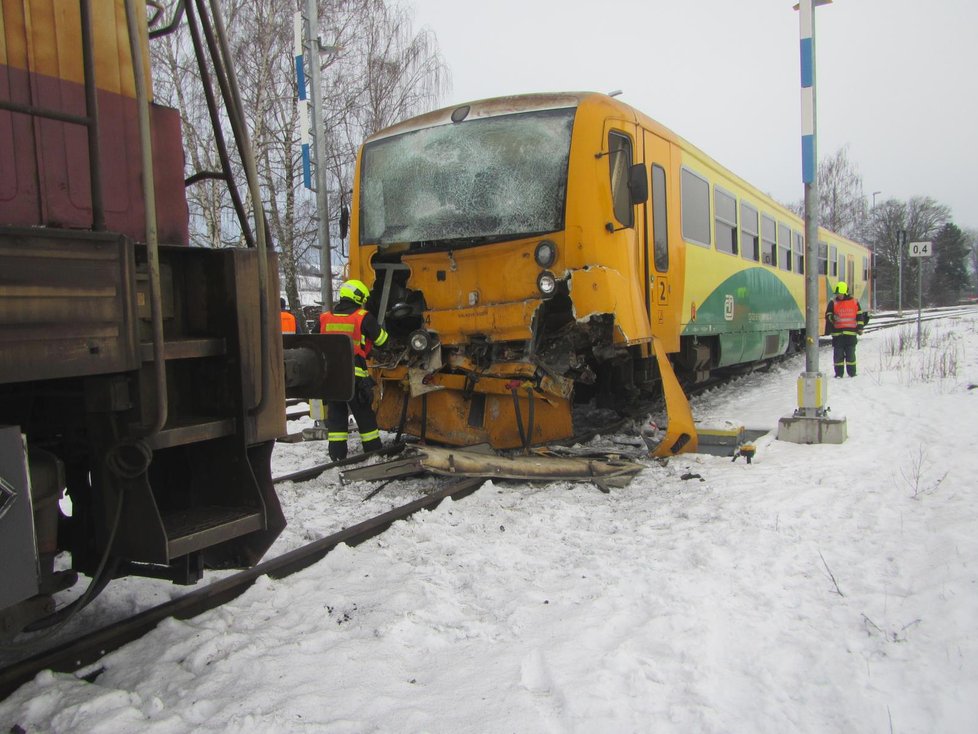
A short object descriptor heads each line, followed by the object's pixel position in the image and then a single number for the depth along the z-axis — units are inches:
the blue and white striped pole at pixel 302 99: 425.7
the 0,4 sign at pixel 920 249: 562.9
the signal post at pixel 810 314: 255.4
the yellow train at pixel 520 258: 226.7
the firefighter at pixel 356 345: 238.8
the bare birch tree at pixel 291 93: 576.4
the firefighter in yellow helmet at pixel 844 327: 435.8
